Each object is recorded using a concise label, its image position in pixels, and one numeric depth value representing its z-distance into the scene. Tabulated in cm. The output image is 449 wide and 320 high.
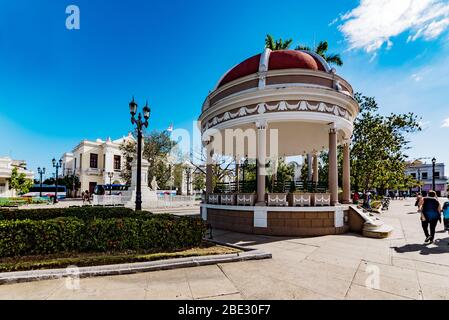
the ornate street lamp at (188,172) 5298
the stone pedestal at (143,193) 2609
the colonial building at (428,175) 7012
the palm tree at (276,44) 2345
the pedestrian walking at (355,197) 1849
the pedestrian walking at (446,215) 863
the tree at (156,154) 4297
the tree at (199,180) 5397
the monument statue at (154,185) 3291
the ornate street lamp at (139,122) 1152
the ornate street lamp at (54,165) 3155
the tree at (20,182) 3381
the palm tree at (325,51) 2377
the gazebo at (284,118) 1026
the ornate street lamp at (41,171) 3475
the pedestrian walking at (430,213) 813
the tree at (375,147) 2234
